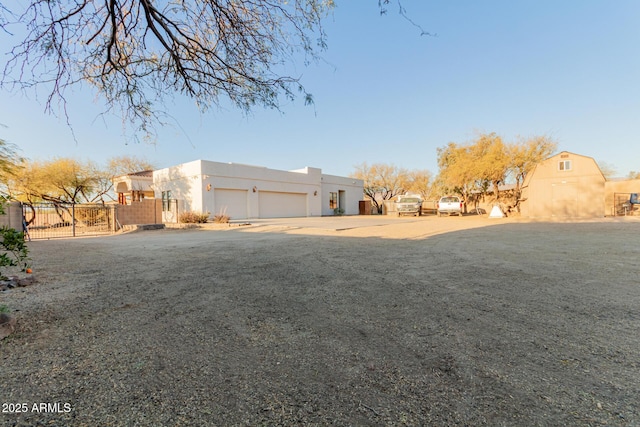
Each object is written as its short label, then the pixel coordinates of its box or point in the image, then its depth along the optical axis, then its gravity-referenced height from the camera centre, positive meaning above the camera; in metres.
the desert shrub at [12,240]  2.66 -0.20
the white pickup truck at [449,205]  24.50 +0.36
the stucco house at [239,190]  21.17 +2.06
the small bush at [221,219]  17.08 -0.31
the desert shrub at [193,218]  17.09 -0.17
